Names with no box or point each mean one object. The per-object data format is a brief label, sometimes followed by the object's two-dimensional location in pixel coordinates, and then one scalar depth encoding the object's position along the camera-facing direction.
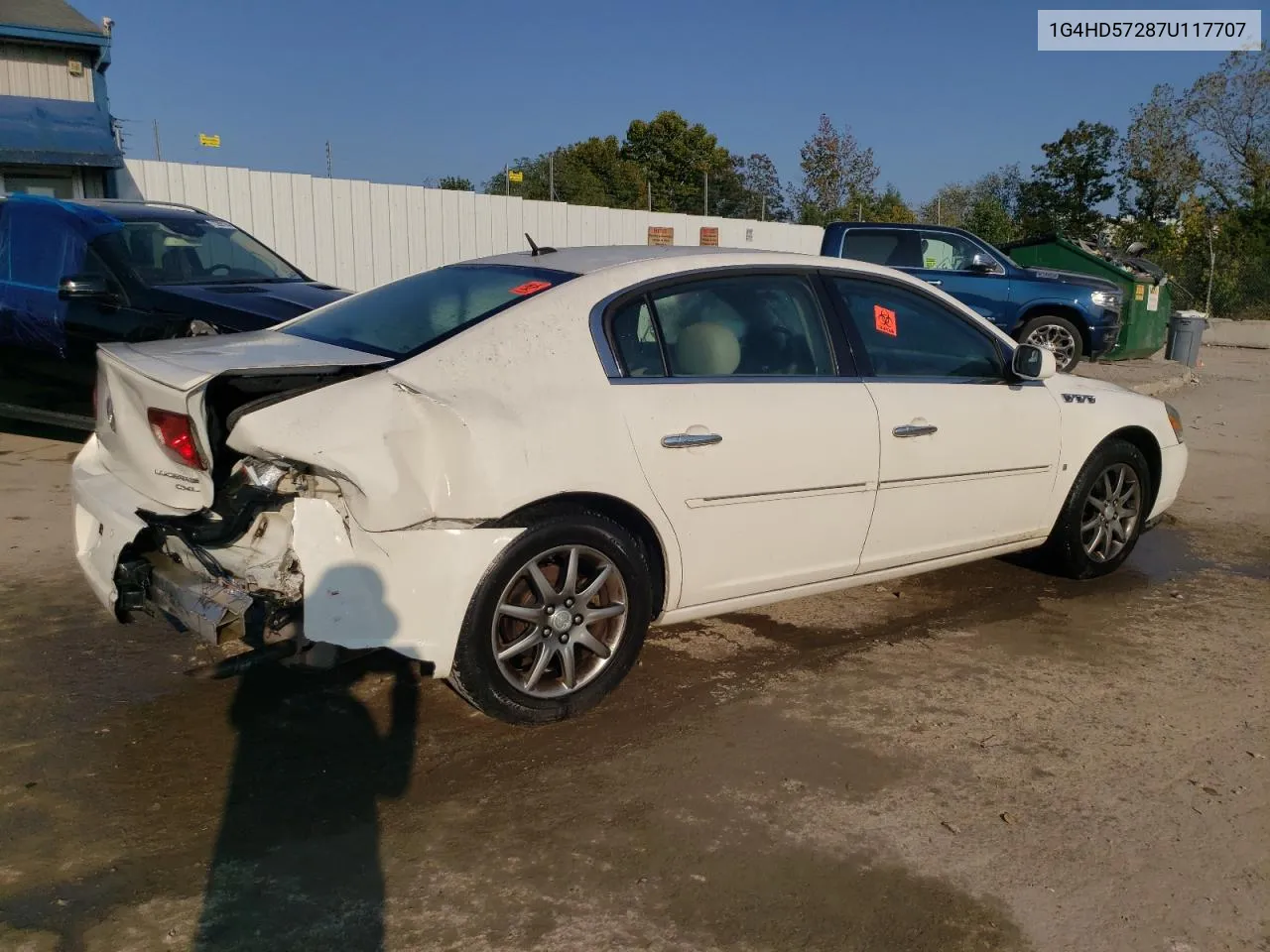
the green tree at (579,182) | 27.17
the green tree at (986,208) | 34.84
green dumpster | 15.71
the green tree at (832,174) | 37.91
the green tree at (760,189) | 29.83
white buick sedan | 3.29
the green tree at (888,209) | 37.16
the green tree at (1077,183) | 34.97
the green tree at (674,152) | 42.03
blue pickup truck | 13.38
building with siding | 13.09
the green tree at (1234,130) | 34.09
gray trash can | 17.59
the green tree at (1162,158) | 34.03
